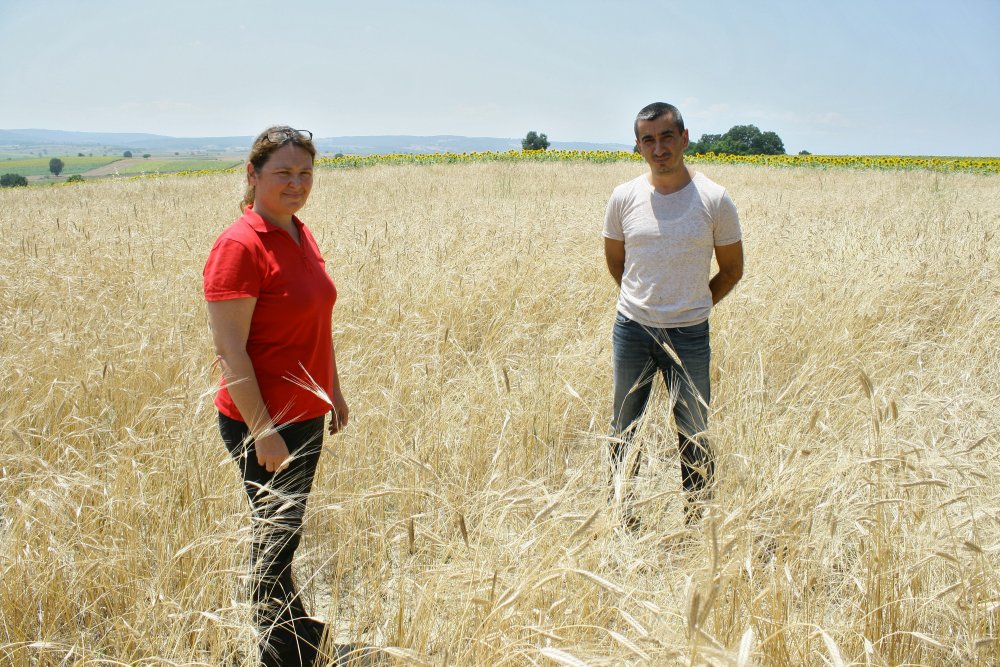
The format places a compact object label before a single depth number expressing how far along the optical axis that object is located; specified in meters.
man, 2.39
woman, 1.68
